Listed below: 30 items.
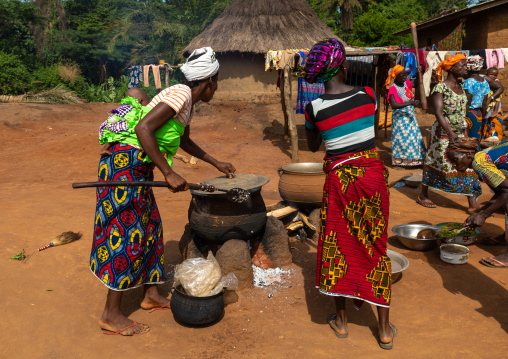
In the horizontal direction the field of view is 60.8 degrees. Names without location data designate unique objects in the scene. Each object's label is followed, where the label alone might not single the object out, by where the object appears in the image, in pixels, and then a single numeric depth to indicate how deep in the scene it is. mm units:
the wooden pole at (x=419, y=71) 8875
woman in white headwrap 2691
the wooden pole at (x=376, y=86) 9782
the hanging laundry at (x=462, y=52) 8978
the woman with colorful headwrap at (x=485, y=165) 3312
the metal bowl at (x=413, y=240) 4402
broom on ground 4470
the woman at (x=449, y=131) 5285
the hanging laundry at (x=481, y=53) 9133
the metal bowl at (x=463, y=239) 4428
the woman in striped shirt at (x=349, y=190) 2664
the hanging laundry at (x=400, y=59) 8812
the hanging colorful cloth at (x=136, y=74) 12648
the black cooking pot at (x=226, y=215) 3600
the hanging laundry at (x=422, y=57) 9344
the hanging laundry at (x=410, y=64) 9148
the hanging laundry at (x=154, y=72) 12215
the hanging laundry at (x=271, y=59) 9126
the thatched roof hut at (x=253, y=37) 13906
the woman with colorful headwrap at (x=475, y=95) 6520
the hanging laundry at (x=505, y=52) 9117
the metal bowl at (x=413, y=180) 7000
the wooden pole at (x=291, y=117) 9133
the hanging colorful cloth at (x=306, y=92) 9875
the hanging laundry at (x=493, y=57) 9094
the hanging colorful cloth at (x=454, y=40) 11602
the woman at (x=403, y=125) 8008
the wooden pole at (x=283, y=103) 9939
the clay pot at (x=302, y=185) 4699
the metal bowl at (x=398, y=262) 3657
